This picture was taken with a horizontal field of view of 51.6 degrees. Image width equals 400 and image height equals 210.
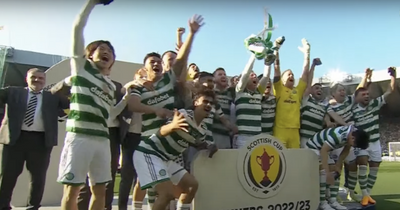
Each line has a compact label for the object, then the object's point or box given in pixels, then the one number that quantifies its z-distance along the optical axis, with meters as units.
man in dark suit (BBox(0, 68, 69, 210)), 3.94
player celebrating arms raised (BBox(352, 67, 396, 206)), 5.90
